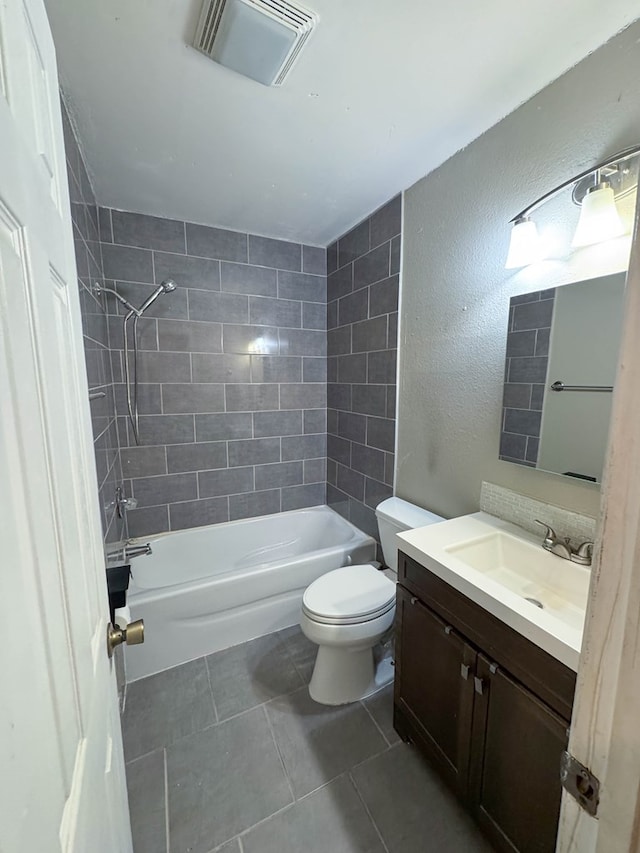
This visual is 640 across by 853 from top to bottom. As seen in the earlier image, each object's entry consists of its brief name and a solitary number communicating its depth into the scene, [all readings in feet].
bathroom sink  2.91
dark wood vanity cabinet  2.90
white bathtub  5.88
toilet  4.98
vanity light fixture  3.39
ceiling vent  3.12
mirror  3.76
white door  1.05
